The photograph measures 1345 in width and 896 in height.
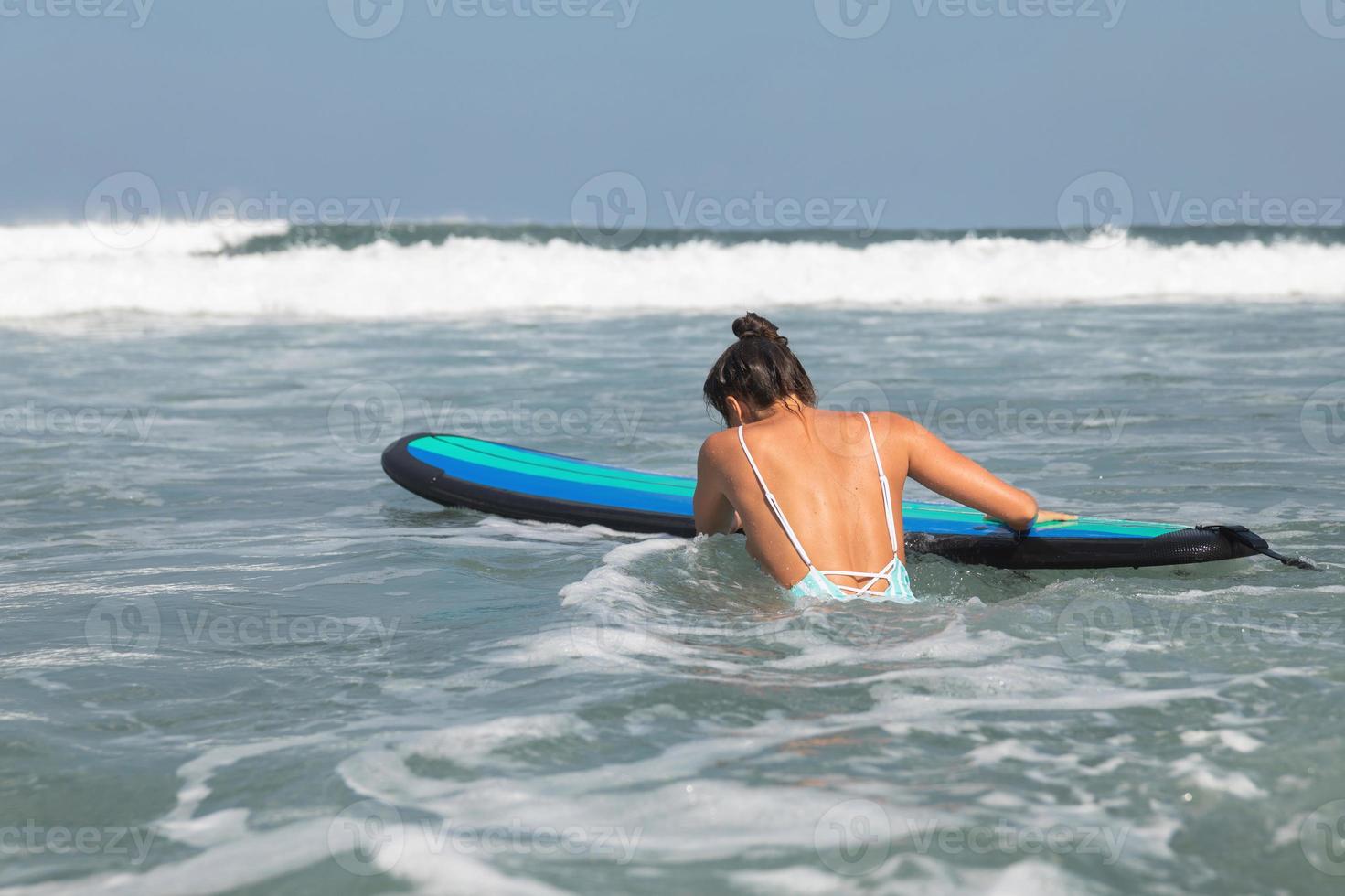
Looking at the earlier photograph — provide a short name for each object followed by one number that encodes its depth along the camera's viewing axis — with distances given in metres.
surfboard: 8.87
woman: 7.53
